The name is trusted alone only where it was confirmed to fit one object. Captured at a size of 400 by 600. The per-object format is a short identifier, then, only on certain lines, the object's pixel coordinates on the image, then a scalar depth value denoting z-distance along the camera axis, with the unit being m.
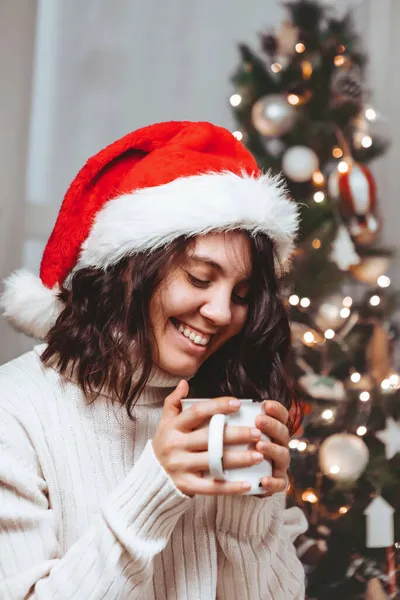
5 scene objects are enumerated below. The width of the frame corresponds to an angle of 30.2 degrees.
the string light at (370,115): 2.31
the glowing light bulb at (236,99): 2.30
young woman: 1.00
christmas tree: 2.18
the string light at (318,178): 2.22
